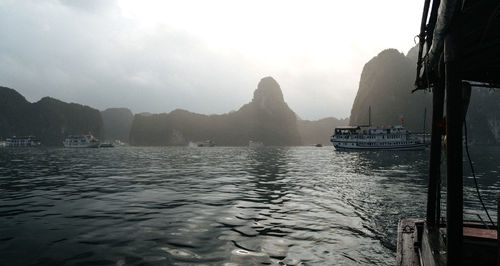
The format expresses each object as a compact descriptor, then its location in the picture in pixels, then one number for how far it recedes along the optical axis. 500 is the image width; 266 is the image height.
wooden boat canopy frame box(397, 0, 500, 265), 3.89
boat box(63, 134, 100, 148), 147.75
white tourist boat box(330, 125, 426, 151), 85.12
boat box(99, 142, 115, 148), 164.60
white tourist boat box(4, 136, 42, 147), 189.12
